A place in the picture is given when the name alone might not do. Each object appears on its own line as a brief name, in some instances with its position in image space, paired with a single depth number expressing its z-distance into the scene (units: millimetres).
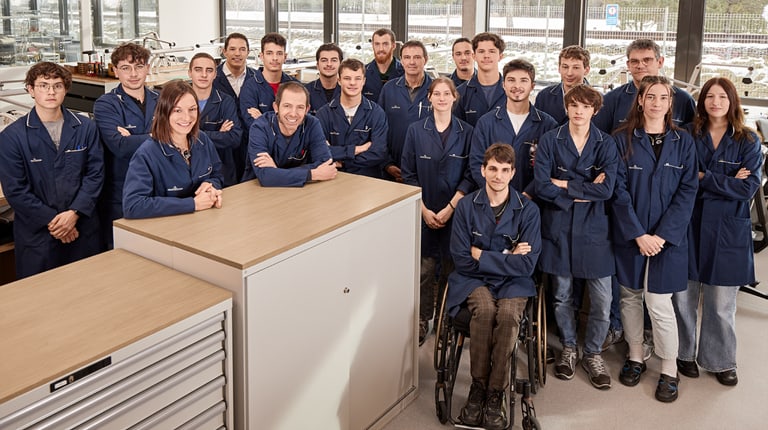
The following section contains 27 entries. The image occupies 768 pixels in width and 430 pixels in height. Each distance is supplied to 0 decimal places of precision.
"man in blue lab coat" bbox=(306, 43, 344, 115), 4691
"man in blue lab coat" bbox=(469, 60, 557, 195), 3693
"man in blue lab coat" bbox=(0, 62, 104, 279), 3402
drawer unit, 1747
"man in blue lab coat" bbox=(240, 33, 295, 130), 4609
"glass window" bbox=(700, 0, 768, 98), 5891
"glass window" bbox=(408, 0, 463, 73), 7473
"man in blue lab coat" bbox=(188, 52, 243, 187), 4242
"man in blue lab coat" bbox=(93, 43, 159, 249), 3734
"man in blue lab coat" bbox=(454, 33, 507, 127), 4277
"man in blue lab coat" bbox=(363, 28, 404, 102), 4984
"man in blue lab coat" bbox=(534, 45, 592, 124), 4215
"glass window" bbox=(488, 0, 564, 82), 6820
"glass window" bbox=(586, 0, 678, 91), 6188
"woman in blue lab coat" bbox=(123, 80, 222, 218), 2725
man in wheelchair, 3111
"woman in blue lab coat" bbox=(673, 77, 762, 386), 3381
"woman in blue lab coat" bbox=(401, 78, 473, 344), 3775
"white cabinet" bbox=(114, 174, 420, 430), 2371
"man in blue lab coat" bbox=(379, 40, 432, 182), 4438
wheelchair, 3121
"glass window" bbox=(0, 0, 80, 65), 7688
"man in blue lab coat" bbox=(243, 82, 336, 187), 3201
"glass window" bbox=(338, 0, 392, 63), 8016
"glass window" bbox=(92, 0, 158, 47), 8414
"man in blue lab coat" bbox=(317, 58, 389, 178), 4094
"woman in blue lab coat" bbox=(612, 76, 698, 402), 3352
